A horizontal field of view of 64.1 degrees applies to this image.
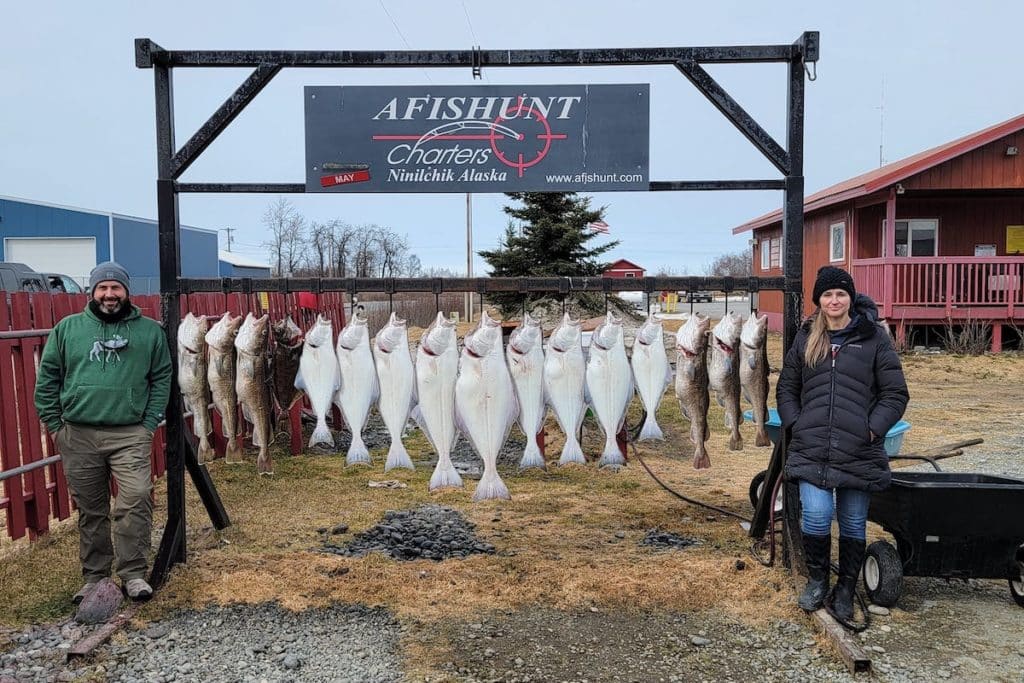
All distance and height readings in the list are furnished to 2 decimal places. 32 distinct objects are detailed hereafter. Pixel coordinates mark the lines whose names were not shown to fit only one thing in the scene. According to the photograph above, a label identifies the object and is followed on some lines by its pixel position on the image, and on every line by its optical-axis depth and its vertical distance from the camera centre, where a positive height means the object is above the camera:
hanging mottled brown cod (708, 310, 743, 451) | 4.94 -0.32
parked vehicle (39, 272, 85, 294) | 18.25 +0.83
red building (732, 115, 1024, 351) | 18.95 +2.01
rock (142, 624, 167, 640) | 4.53 -1.76
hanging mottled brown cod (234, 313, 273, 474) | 4.96 -0.36
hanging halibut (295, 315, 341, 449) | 4.82 -0.31
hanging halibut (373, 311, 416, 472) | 4.80 -0.36
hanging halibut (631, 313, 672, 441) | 4.91 -0.30
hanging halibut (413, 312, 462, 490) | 4.74 -0.40
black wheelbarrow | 4.59 -1.28
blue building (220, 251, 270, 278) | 60.31 +3.75
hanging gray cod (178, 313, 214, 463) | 5.07 -0.32
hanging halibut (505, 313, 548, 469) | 4.79 -0.34
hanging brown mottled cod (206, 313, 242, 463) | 5.01 -0.33
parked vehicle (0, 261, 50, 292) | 15.72 +0.77
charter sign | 5.22 +1.13
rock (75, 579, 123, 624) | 4.66 -1.66
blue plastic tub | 6.04 -0.92
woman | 4.38 -0.57
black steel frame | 5.18 +1.13
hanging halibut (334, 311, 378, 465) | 4.83 -0.38
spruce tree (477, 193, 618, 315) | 16.98 +1.60
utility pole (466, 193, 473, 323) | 20.29 +1.97
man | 4.73 -0.54
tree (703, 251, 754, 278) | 92.51 +6.06
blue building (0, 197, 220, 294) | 37.94 +3.77
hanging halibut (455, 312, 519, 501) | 4.73 -0.46
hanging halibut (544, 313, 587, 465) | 4.84 -0.35
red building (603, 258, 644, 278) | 56.19 +3.33
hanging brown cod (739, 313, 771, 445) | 4.90 -0.29
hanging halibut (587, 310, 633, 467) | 4.88 -0.36
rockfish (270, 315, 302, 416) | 5.04 -0.25
